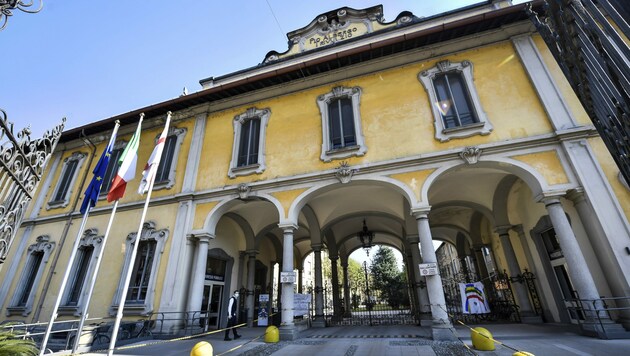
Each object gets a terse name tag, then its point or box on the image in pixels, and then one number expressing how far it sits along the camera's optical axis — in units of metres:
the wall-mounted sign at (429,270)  7.72
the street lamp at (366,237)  14.05
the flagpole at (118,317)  4.66
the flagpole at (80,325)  5.04
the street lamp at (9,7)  3.67
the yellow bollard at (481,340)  5.91
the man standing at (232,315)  8.78
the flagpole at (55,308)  4.47
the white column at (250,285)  12.93
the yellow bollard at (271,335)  8.02
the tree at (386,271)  28.08
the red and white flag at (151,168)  6.81
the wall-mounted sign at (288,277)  8.85
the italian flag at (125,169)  6.59
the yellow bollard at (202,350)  5.34
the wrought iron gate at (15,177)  3.46
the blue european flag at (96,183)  7.01
